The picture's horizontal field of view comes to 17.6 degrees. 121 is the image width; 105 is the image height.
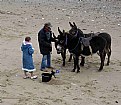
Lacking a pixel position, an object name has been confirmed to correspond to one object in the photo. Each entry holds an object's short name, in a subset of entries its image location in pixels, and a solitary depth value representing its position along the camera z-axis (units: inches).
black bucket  450.3
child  457.1
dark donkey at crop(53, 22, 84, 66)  498.3
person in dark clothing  488.7
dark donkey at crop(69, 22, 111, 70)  506.6
